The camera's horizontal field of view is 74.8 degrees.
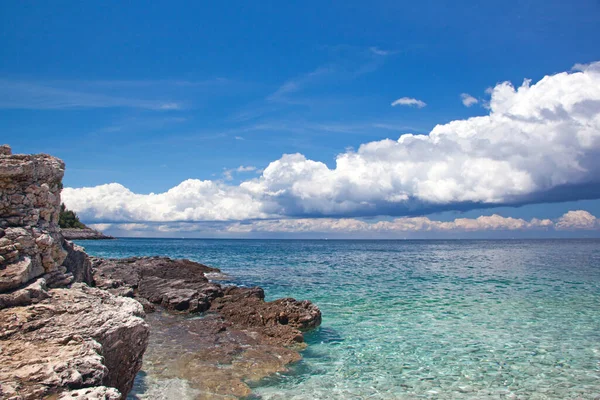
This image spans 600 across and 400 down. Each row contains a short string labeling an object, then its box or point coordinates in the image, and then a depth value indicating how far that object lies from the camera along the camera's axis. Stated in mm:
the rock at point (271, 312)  18562
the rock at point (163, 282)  22438
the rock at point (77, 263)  14188
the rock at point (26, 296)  8523
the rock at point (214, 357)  11773
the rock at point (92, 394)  6059
